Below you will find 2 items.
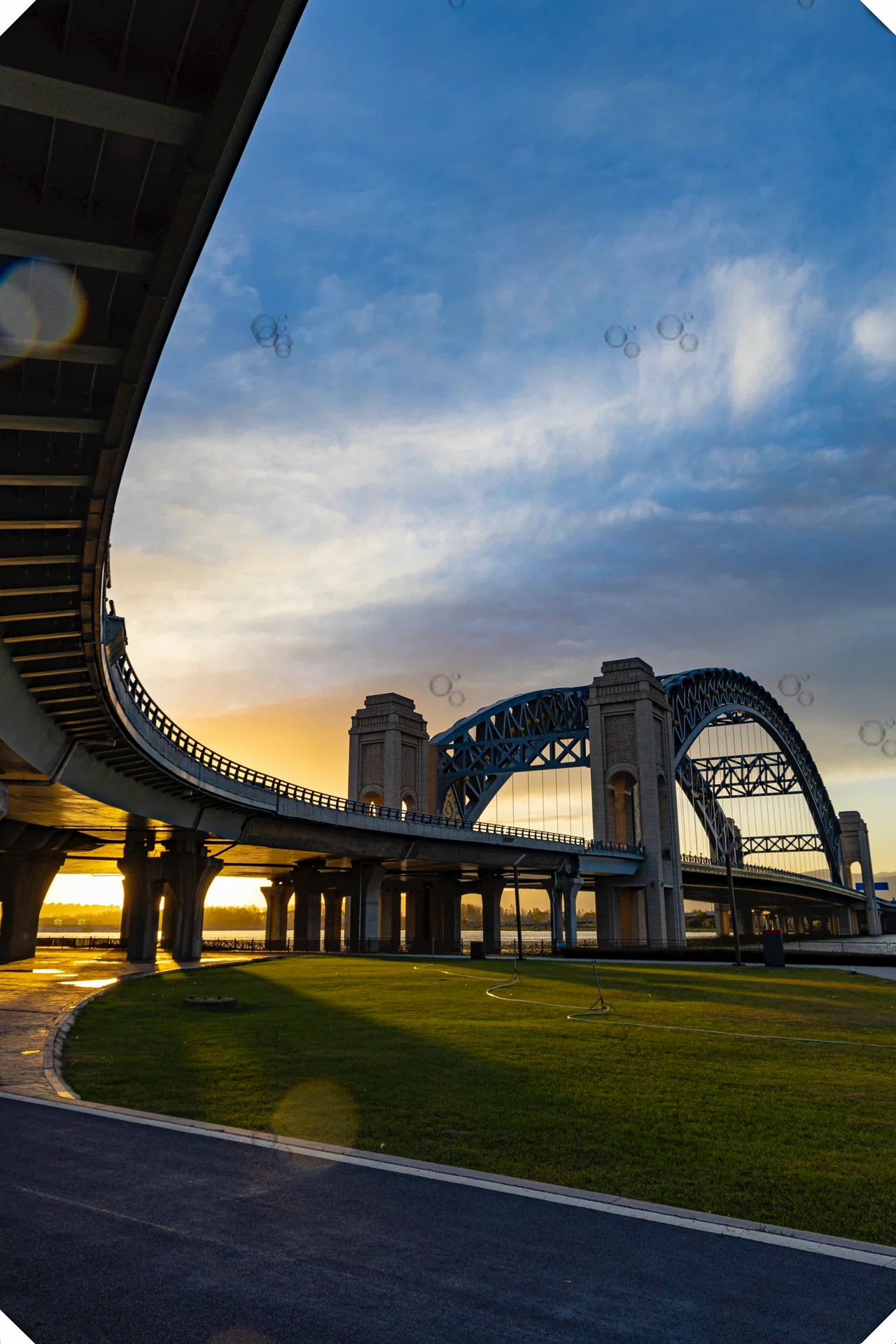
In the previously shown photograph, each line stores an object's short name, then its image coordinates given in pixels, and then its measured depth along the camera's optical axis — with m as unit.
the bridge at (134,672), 8.48
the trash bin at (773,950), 49.44
